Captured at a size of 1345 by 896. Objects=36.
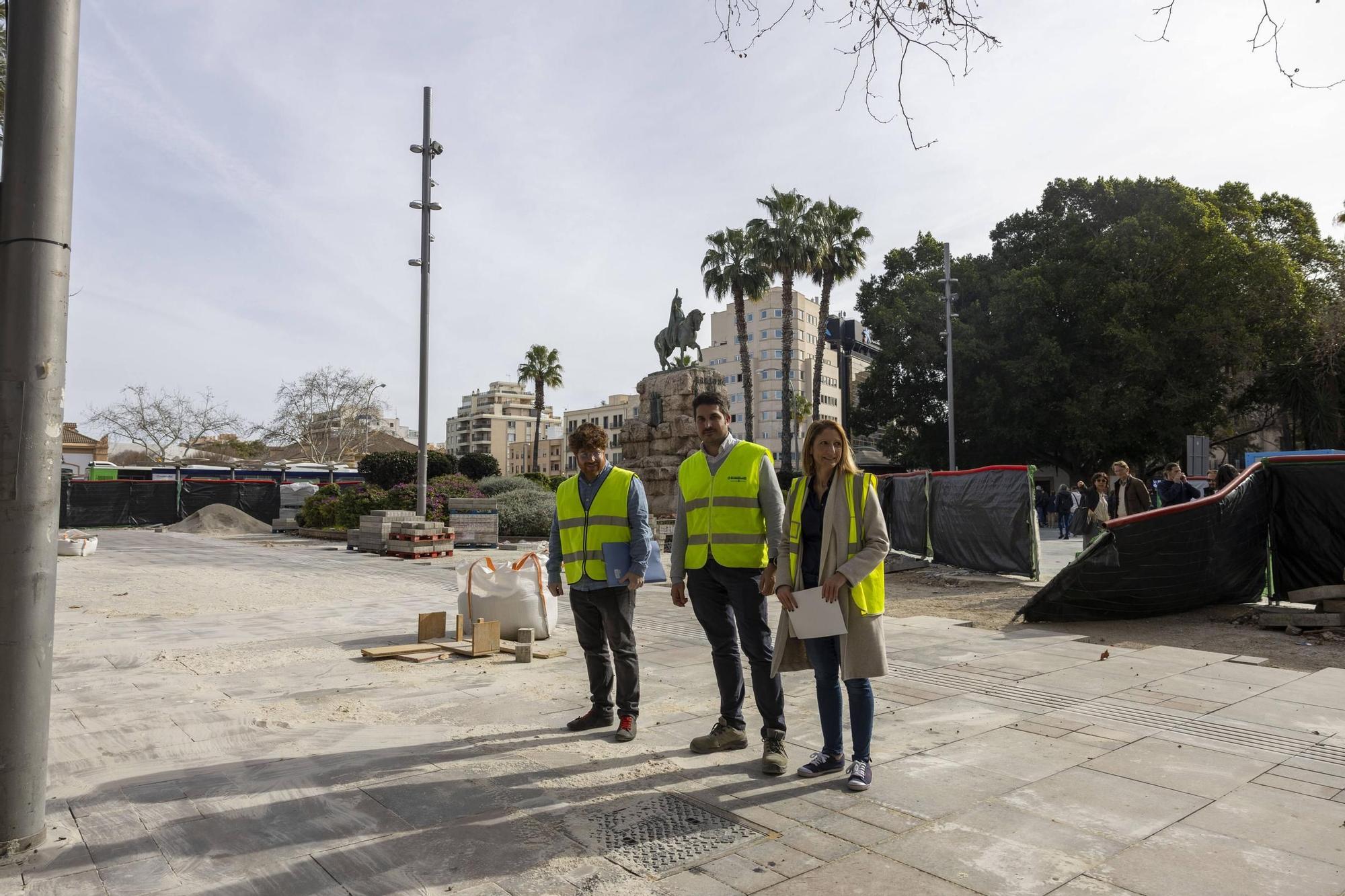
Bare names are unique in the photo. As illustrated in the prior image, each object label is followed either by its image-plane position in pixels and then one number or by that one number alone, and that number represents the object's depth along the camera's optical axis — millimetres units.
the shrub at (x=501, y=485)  25359
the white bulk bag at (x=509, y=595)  7473
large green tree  30438
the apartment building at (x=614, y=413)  118312
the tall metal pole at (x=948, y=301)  28875
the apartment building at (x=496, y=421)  144625
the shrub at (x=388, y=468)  26562
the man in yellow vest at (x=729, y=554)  4305
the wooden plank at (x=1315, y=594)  8367
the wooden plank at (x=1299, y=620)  8062
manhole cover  3113
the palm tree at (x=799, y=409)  68750
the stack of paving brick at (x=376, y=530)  19031
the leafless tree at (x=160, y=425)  49000
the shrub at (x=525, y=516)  22781
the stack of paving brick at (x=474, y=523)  19844
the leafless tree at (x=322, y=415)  50188
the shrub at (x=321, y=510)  25438
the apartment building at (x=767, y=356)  97500
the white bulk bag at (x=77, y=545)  17484
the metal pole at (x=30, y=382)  3045
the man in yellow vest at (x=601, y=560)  4785
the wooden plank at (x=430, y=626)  7469
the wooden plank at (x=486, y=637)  6895
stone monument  23969
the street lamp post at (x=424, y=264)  18172
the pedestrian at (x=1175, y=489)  11047
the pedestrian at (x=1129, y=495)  10953
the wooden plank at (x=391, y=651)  6852
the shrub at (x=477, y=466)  33219
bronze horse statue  26812
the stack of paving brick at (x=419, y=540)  17469
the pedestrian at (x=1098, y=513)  12117
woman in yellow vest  3883
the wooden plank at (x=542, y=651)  6961
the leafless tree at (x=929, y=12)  3609
